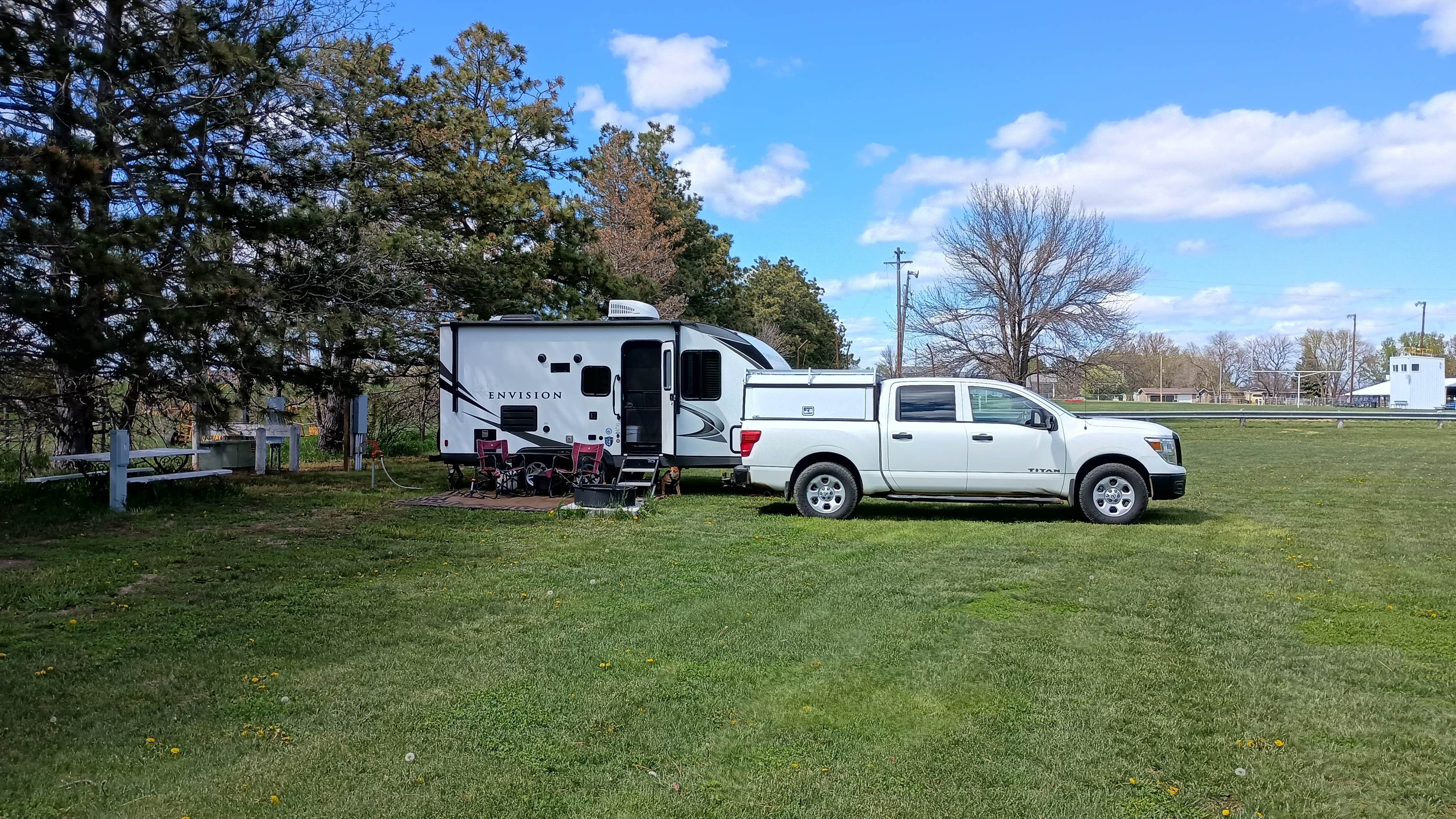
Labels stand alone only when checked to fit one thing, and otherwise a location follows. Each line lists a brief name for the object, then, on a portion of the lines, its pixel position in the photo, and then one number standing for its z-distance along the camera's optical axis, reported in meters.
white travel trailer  15.04
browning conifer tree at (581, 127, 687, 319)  35.44
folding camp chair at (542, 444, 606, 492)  14.55
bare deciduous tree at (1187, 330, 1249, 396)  114.06
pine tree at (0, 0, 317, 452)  9.91
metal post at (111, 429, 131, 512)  11.88
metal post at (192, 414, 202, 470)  14.67
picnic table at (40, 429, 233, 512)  11.91
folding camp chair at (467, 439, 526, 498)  14.77
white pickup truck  11.80
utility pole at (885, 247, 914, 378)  43.22
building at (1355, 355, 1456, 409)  73.00
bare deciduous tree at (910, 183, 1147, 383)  36.03
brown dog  15.38
